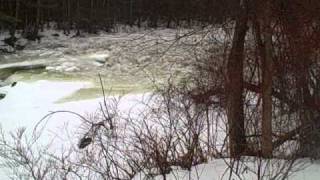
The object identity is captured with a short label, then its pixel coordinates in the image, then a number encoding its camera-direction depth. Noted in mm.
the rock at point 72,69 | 21991
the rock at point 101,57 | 24700
